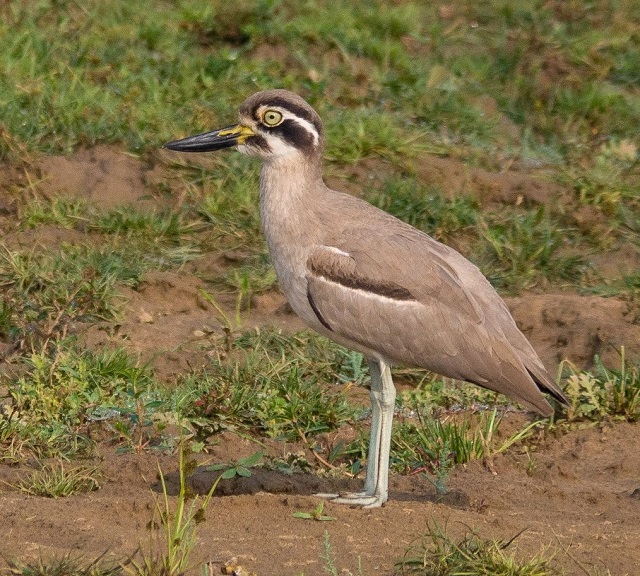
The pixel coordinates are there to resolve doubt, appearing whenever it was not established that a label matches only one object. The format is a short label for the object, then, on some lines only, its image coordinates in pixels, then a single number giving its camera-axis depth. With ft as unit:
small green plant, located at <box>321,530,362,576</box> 30.99
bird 39.47
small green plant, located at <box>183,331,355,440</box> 44.73
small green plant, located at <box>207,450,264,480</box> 38.40
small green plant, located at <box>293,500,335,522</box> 36.60
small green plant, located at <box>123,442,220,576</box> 30.01
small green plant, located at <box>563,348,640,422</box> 45.29
